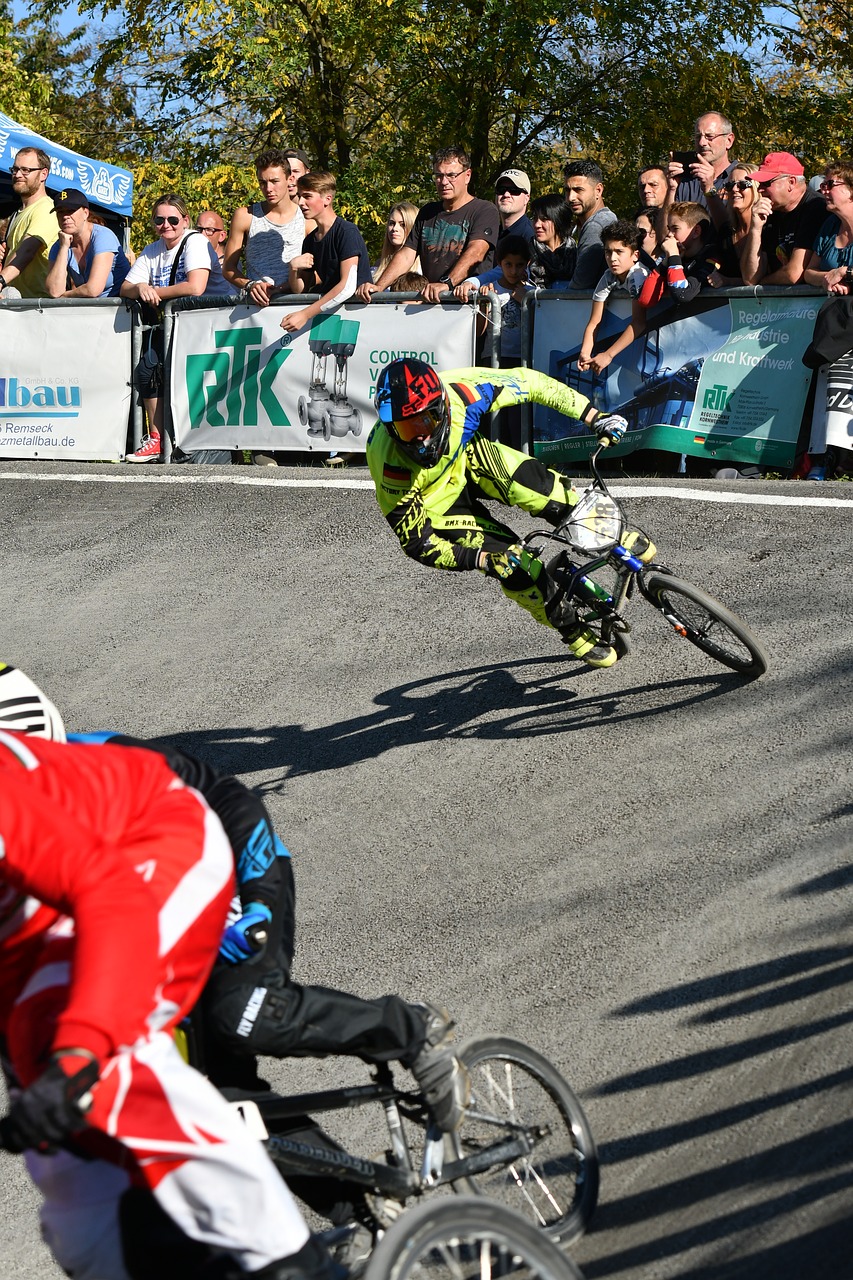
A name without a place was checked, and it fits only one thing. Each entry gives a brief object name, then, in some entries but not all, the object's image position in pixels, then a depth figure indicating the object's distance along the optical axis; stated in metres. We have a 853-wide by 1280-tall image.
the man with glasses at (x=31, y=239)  13.00
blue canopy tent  16.48
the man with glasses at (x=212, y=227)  12.97
